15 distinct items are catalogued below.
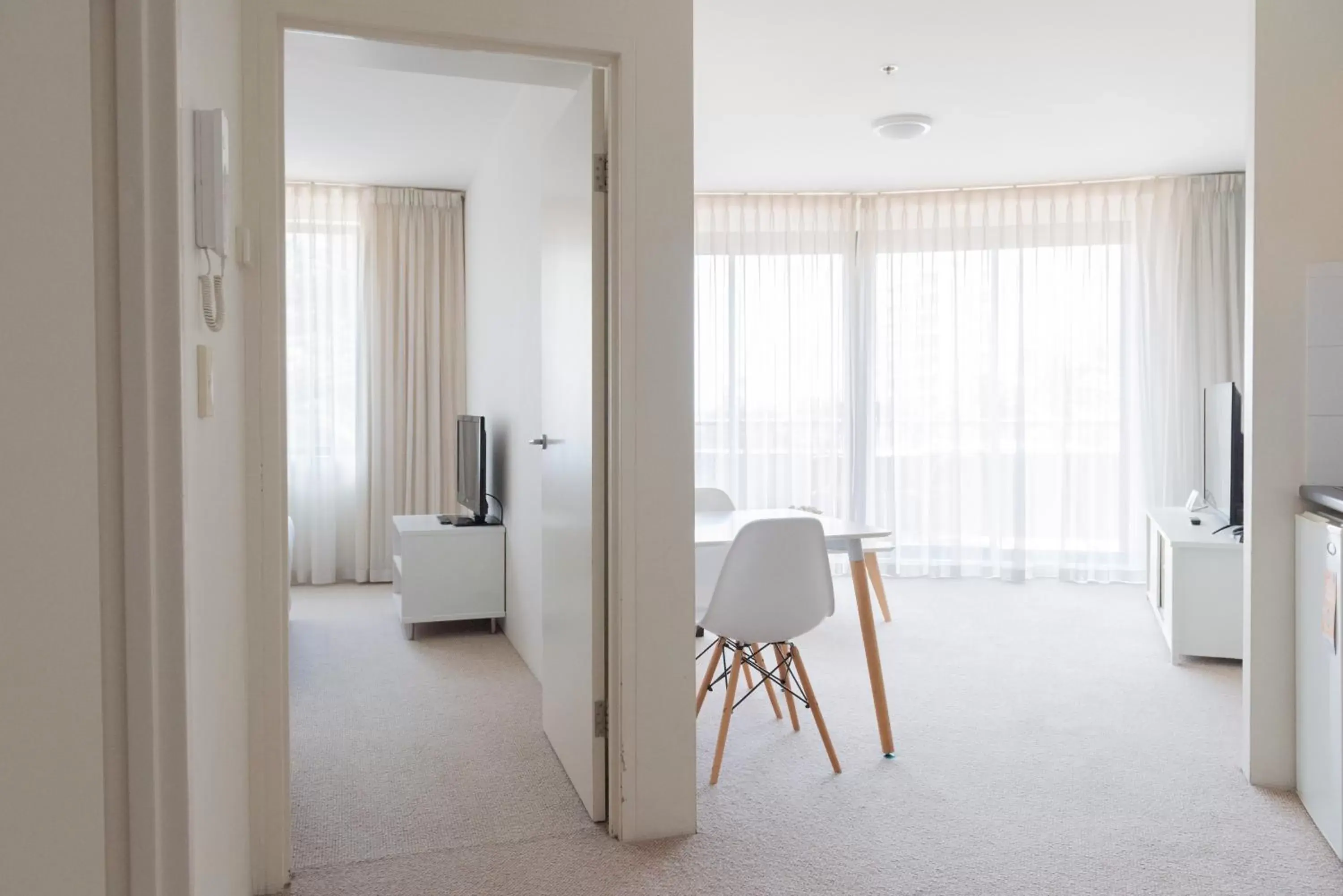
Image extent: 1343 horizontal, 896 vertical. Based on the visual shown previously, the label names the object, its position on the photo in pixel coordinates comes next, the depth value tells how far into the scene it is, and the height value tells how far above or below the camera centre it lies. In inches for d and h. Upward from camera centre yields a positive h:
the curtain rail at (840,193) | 252.4 +64.2
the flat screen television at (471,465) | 199.5 -6.7
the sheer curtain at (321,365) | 249.0 +18.5
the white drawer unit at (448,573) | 192.1 -28.5
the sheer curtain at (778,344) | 257.0 +23.8
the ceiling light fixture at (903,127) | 185.3 +59.9
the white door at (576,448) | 104.3 -1.8
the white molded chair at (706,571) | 147.9 -22.0
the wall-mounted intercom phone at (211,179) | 61.1 +16.6
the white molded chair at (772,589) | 116.8 -19.5
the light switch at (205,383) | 62.4 +3.5
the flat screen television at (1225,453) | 178.9 -4.8
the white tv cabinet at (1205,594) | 167.6 -29.4
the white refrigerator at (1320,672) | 97.5 -26.5
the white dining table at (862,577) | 126.3 -19.6
